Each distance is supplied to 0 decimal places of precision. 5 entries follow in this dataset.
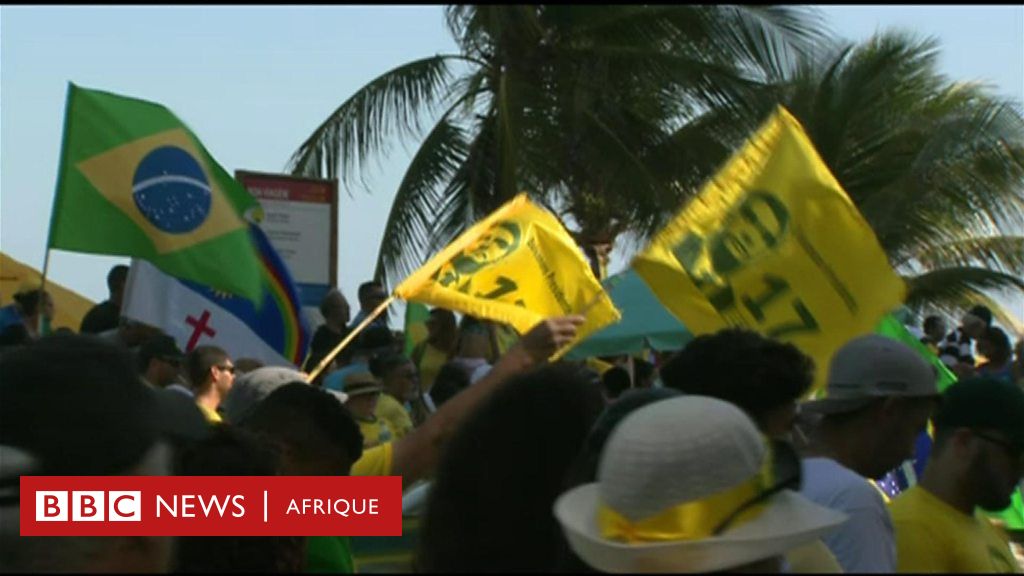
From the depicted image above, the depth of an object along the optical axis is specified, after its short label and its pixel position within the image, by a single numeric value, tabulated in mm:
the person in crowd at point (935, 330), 17734
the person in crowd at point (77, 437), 3066
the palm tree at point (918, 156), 25031
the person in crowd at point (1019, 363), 13612
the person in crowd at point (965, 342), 14688
